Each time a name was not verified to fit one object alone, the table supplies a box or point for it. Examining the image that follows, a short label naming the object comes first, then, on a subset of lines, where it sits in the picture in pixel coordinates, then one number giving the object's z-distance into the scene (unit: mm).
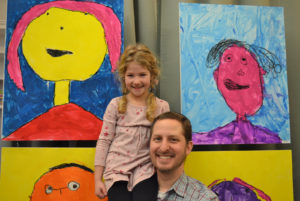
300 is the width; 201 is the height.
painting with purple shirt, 1646
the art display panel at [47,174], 1506
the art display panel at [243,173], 1609
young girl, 1254
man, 1119
